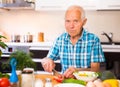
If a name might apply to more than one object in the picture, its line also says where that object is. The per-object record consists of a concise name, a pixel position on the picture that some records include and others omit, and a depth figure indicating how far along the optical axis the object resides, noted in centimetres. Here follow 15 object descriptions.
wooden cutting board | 168
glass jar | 140
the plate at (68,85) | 137
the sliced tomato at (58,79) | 154
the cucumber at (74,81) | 144
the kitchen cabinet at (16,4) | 354
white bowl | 150
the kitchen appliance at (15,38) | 369
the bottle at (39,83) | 136
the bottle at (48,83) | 139
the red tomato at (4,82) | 124
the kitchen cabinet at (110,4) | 335
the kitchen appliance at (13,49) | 334
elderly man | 201
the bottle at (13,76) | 133
